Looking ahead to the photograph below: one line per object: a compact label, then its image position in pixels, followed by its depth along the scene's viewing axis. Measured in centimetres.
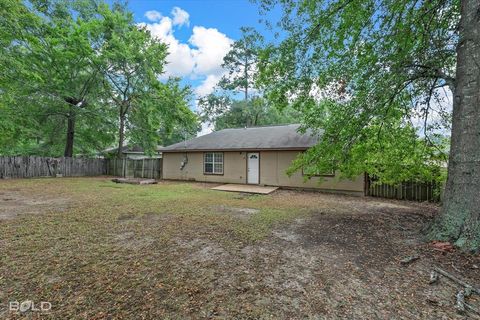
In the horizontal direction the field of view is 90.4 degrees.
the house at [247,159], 1116
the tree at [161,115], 1667
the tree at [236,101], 2359
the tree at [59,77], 1377
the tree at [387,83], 395
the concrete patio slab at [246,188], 1048
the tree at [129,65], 1523
